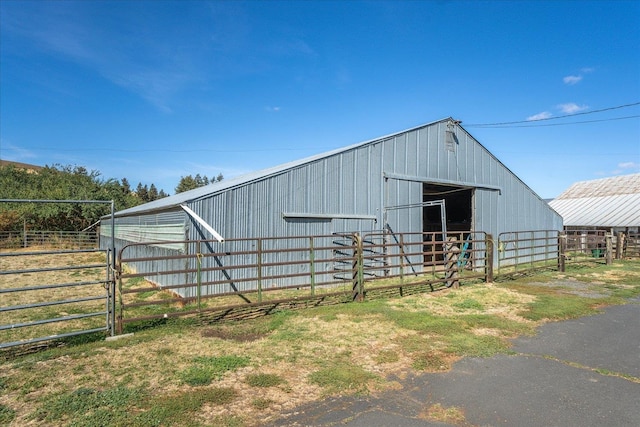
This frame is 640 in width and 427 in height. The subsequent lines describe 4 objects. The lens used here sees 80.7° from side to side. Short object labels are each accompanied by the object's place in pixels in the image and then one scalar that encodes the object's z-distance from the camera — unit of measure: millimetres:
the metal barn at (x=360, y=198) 9766
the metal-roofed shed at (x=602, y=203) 21750
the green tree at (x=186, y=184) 70688
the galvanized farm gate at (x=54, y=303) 5633
